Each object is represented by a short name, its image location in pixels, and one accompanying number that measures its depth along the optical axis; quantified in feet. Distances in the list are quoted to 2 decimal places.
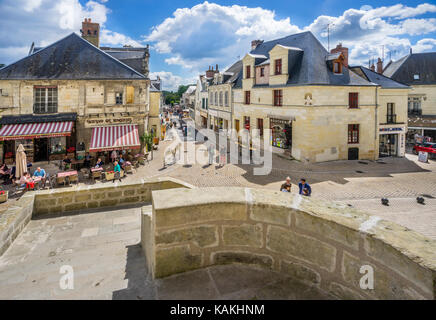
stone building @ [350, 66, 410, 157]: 70.74
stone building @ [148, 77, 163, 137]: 84.67
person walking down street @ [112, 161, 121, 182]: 49.26
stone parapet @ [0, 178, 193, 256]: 19.38
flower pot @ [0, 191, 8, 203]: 37.58
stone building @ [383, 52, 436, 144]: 95.61
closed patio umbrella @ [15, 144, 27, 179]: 42.01
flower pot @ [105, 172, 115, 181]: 48.05
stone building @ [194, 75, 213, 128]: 134.00
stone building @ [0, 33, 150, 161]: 53.42
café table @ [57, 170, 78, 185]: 44.07
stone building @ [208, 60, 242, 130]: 98.40
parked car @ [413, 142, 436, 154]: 72.70
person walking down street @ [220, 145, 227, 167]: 60.90
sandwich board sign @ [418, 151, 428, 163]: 66.95
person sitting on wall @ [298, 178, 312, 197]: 33.99
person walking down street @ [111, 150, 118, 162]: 58.13
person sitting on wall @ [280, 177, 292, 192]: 35.44
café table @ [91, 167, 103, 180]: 48.23
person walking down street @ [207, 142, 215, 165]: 62.47
